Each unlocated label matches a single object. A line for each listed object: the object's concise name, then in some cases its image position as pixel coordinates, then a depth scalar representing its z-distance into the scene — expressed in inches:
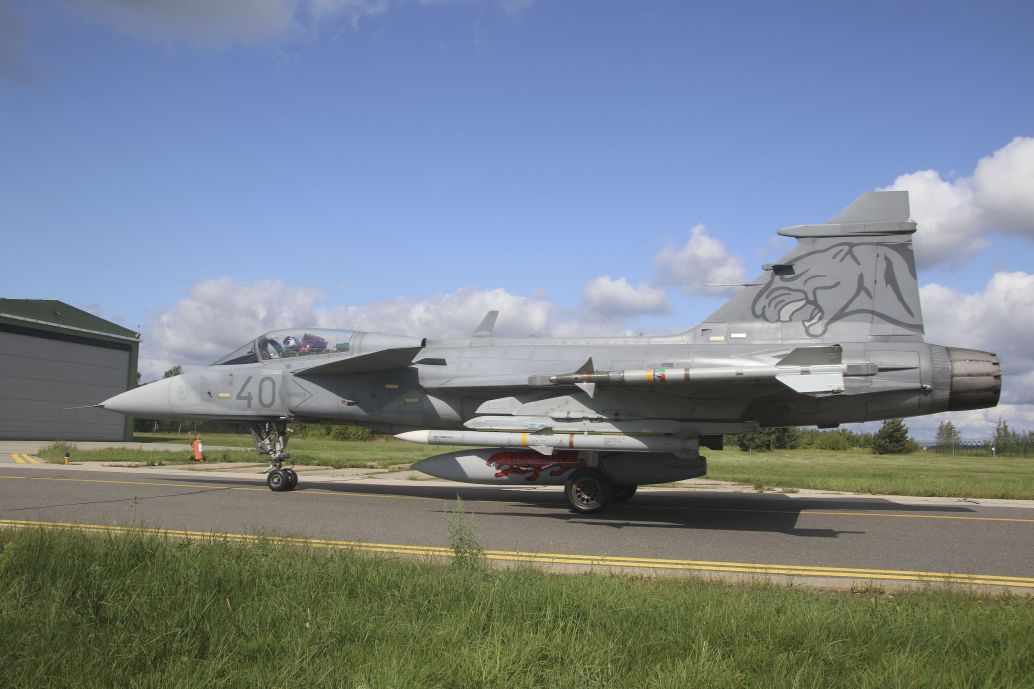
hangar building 1593.3
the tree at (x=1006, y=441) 1985.7
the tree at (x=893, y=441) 1956.2
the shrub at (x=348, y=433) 2160.4
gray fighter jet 430.9
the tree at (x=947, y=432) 2935.5
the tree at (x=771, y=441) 1952.5
